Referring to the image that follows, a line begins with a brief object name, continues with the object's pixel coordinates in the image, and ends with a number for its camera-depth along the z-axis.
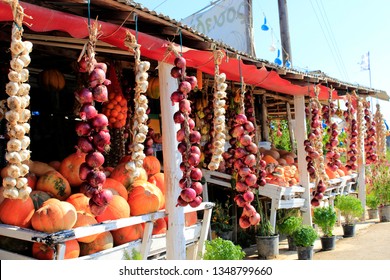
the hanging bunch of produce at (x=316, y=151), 7.43
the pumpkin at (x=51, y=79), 5.59
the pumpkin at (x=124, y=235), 4.52
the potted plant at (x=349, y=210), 9.57
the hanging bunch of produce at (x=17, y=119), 2.72
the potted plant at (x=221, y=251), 4.95
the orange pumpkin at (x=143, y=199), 4.70
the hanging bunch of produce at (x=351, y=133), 9.23
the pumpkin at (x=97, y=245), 4.13
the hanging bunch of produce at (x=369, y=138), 10.46
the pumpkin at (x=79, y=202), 4.20
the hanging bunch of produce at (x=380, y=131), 11.29
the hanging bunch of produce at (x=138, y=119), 3.70
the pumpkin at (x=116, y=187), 4.66
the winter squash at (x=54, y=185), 4.32
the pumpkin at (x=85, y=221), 4.03
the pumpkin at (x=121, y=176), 5.04
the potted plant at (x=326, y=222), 8.35
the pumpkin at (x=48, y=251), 3.77
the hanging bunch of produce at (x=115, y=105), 5.54
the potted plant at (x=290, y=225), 8.06
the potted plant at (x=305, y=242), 7.51
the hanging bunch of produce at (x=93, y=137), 3.26
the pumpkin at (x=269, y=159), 8.86
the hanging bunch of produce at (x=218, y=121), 4.53
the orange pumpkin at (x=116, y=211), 4.31
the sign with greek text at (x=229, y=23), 9.30
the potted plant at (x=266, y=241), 7.59
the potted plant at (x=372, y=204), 12.18
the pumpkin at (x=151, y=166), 5.62
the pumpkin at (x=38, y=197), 4.09
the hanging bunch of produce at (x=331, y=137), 7.92
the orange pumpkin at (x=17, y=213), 3.86
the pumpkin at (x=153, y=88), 6.66
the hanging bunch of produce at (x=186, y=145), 4.18
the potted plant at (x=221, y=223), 7.96
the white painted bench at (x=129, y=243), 3.53
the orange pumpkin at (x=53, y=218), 3.70
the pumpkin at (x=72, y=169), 4.71
